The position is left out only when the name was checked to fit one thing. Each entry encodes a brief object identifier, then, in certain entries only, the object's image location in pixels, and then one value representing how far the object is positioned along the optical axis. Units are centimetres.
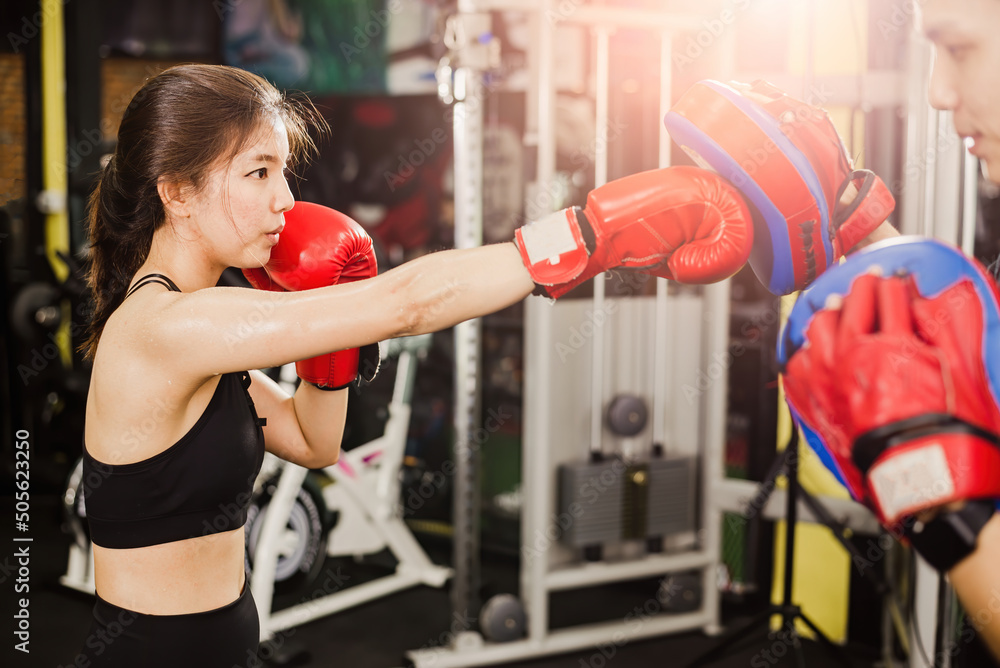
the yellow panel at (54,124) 552
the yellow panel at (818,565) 324
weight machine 291
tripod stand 272
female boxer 101
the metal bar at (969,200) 232
